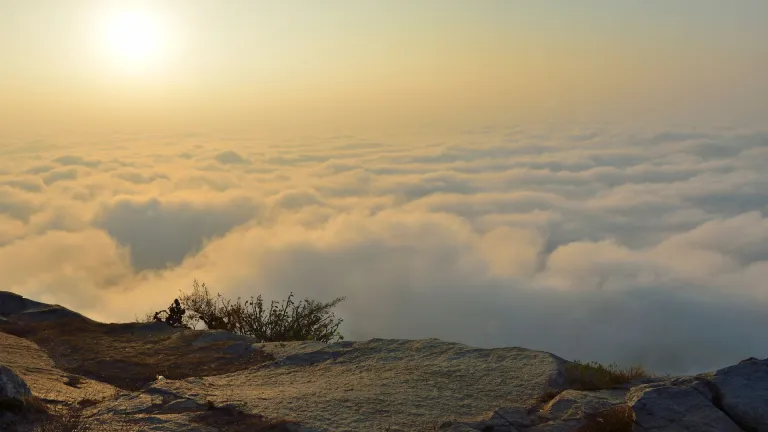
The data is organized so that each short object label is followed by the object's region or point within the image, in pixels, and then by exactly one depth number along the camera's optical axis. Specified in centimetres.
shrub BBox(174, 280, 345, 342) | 1442
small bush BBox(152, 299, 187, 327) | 1504
